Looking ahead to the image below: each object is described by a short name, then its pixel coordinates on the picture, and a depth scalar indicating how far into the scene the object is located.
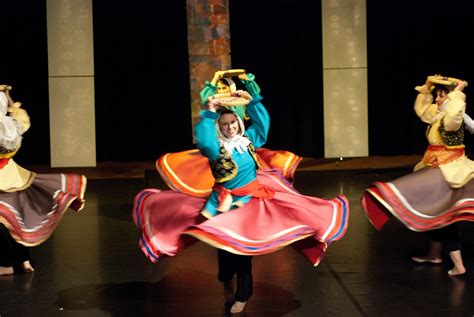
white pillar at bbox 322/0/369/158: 14.41
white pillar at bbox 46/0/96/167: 14.16
